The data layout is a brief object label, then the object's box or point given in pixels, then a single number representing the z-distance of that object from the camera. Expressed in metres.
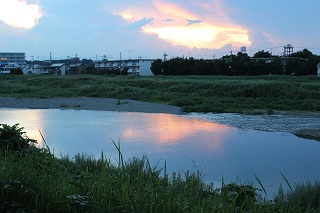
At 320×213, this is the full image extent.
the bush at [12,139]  6.52
